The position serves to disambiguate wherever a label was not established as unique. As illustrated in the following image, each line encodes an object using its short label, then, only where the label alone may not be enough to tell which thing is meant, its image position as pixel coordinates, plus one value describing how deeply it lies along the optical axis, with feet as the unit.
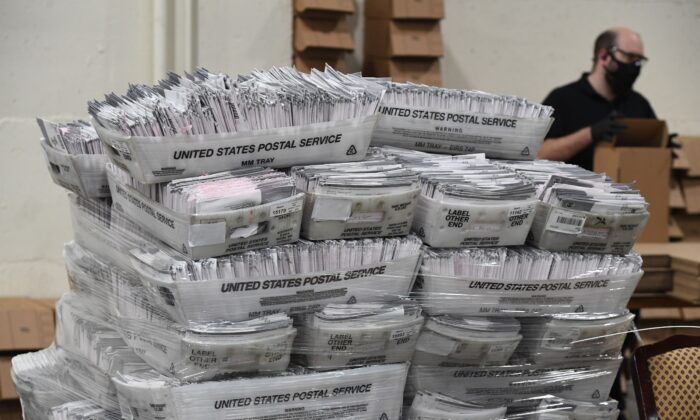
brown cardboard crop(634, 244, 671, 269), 14.85
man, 16.35
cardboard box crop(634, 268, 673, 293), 14.94
